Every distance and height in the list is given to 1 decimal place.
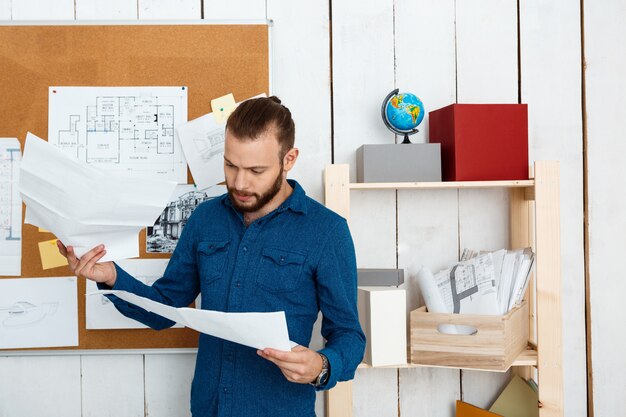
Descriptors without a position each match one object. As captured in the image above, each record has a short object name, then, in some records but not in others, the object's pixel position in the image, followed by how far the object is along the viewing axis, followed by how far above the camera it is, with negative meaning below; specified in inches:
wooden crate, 55.6 -13.7
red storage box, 59.7 +7.2
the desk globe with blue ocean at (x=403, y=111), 61.7 +10.9
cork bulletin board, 65.9 +17.0
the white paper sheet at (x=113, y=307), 65.8 -11.1
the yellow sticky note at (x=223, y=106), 65.7 +12.3
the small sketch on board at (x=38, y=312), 66.0 -12.0
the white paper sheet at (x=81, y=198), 42.3 +1.1
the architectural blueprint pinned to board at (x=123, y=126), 65.9 +10.1
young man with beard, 47.2 -5.3
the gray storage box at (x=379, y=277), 60.4 -7.5
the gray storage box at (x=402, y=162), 60.6 +5.1
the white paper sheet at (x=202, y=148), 65.6 +7.4
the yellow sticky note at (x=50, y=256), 65.8 -5.3
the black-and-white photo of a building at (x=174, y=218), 66.0 -0.9
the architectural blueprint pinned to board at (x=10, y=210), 65.9 +0.2
